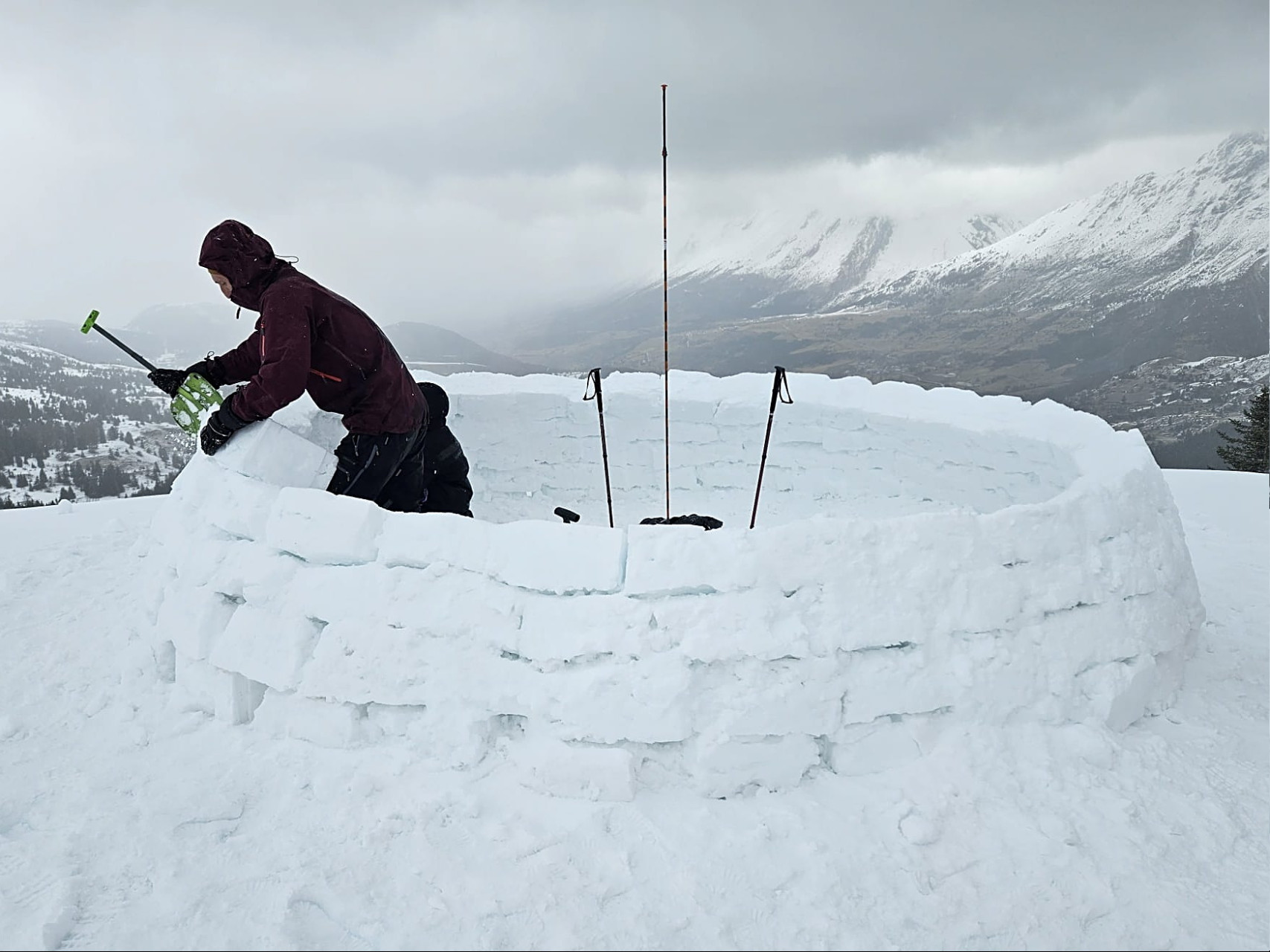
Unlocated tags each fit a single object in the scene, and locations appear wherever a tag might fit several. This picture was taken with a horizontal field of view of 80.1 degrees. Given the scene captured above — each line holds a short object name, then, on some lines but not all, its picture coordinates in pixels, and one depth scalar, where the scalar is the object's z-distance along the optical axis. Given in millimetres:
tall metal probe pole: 4391
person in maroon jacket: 2887
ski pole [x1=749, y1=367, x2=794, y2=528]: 3973
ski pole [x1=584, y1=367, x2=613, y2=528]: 4125
